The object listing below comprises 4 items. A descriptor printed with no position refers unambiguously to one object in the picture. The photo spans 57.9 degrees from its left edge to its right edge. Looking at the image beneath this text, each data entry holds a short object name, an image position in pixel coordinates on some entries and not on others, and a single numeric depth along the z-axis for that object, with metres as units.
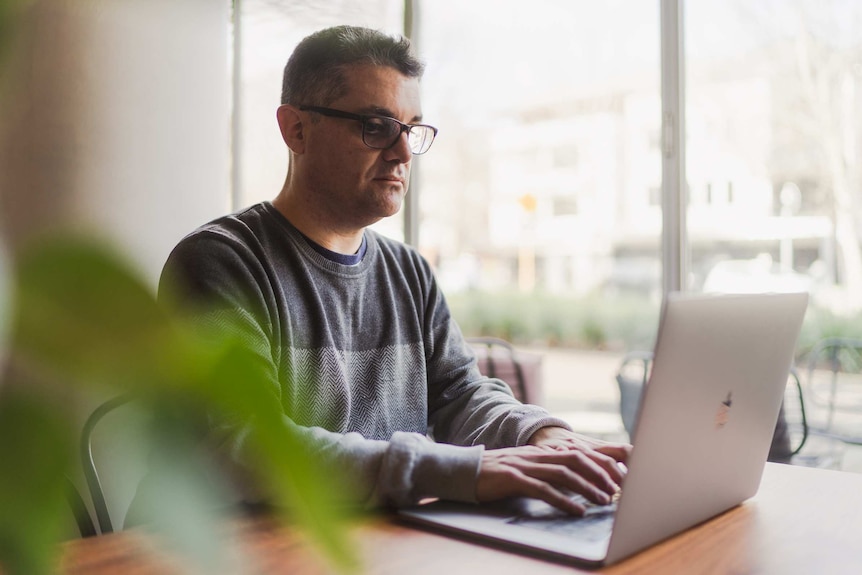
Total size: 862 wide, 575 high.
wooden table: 0.78
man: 1.34
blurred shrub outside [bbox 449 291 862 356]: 2.91
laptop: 0.76
